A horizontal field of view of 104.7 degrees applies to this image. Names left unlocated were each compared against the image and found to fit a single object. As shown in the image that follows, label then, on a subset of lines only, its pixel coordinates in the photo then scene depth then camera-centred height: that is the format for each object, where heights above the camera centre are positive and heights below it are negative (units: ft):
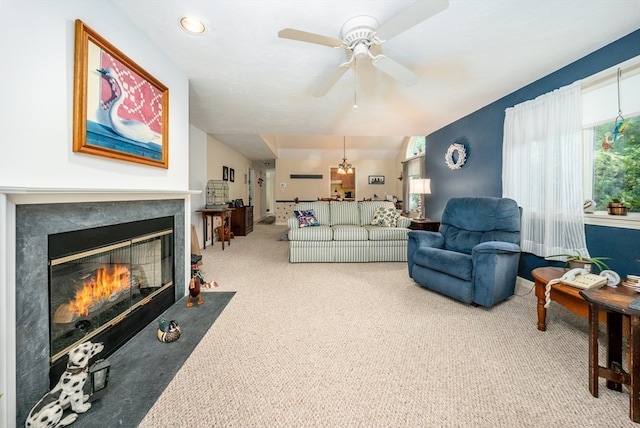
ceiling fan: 4.64 +3.87
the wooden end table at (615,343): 3.79 -2.24
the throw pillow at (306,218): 14.28 -0.21
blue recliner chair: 7.48 -1.32
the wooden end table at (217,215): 16.25 -0.03
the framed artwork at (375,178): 30.01 +4.34
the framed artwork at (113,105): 4.53 +2.41
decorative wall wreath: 13.25 +3.23
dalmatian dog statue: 3.57 -2.85
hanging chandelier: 26.25 +5.12
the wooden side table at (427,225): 14.28 -0.64
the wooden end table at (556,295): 5.58 -1.97
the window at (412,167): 22.24 +4.56
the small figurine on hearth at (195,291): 7.83 -2.44
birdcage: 17.71 +1.54
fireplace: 3.66 -1.08
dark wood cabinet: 21.27 -0.57
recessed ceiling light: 5.81 +4.62
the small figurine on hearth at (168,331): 5.89 -2.82
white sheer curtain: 7.79 +1.60
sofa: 13.37 -1.62
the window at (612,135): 6.84 +2.34
